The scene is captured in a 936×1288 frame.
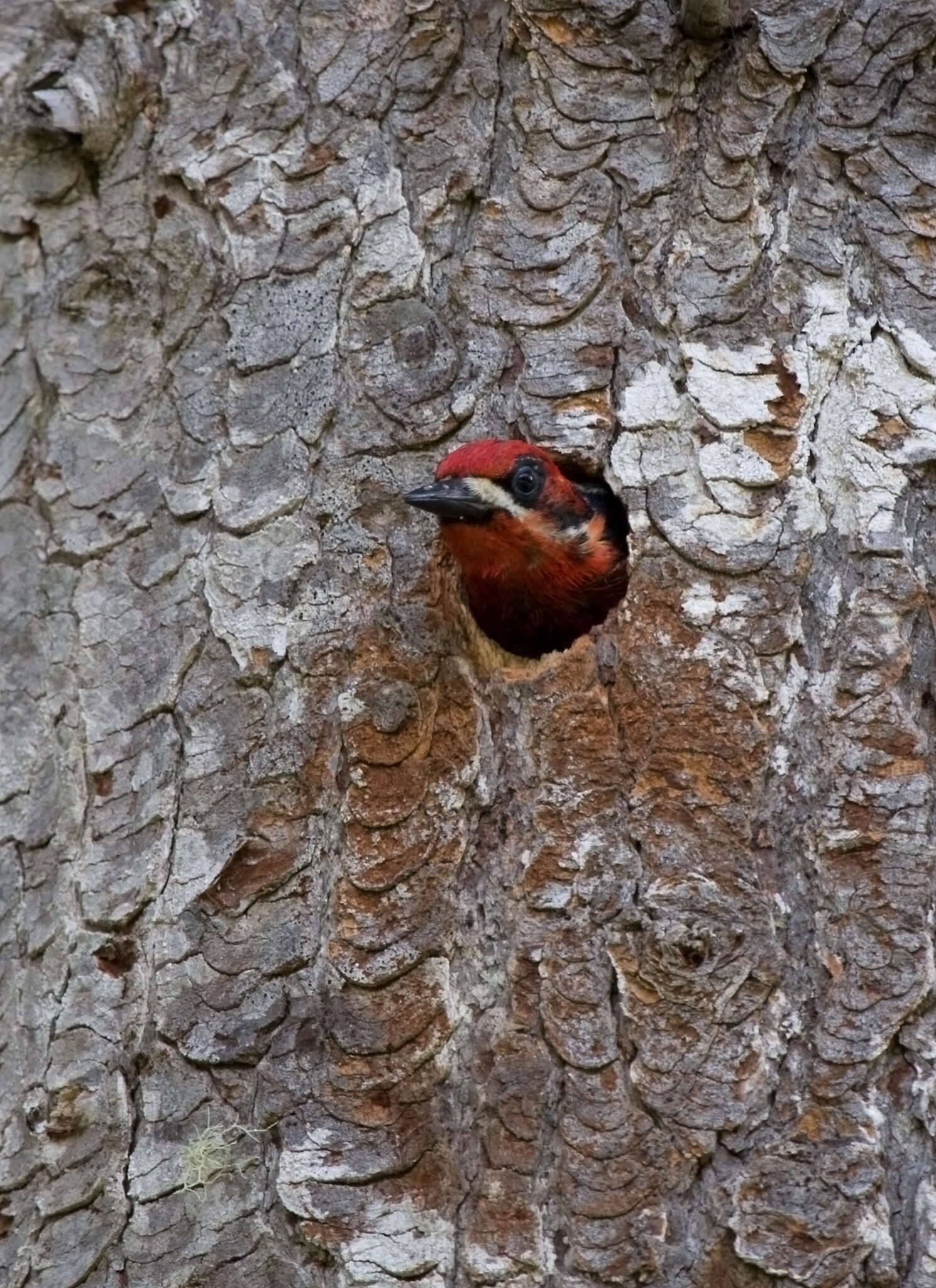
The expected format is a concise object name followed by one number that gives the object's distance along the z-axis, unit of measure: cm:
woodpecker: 669
